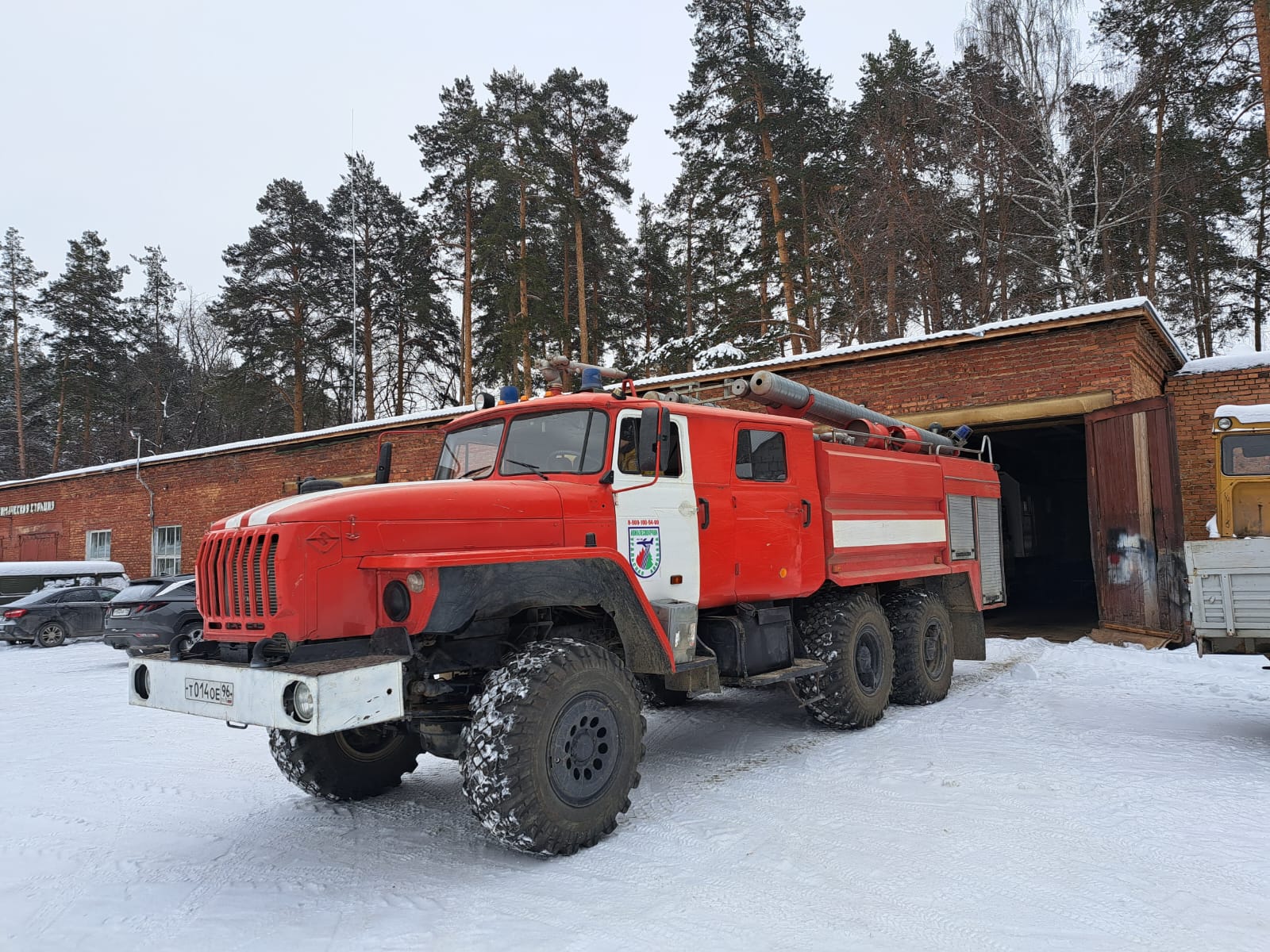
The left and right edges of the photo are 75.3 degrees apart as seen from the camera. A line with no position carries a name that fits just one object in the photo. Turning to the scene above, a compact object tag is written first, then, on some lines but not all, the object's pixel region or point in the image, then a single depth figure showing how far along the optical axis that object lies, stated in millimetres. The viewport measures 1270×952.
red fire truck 3932
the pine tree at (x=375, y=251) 30344
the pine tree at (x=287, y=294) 29609
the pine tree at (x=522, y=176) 23812
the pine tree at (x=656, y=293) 29453
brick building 10477
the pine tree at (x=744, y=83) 21922
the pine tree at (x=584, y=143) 24688
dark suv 12008
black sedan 16328
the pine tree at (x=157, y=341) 39594
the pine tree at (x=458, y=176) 25578
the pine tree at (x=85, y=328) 36688
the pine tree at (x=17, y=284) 37281
